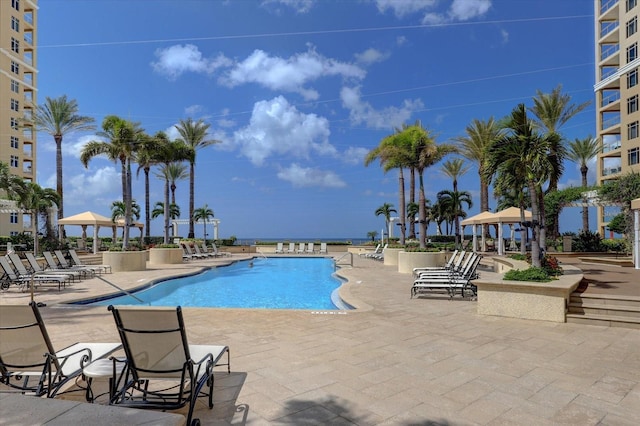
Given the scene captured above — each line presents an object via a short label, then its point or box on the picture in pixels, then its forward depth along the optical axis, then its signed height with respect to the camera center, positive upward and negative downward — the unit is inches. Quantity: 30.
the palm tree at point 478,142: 1099.3 +233.5
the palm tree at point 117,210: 1752.0 +81.6
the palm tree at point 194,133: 1229.7 +296.8
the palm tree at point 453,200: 1293.1 +77.2
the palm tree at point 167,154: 920.3 +189.6
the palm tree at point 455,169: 1497.3 +209.4
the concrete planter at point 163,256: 799.1 -58.3
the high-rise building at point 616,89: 1266.0 +461.4
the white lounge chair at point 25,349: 127.1 -39.8
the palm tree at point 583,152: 1316.4 +232.6
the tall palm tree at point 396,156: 744.3 +141.6
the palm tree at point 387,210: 1690.5 +60.5
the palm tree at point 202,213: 1743.4 +62.7
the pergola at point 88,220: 850.1 +18.5
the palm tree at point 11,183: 749.3 +91.7
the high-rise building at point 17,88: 1501.0 +581.0
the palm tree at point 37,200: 810.5 +65.9
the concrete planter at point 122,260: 641.0 -52.5
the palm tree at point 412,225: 956.6 -4.9
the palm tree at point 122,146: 733.3 +159.9
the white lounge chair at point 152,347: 121.0 -37.6
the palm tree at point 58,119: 1106.7 +313.9
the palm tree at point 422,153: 718.5 +132.4
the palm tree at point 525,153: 349.7 +64.1
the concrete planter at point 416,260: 596.7 -56.2
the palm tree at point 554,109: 1010.7 +296.1
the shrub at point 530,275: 285.6 -39.8
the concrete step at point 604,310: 250.8 -60.0
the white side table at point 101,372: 126.7 -48.0
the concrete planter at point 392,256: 737.0 -60.8
